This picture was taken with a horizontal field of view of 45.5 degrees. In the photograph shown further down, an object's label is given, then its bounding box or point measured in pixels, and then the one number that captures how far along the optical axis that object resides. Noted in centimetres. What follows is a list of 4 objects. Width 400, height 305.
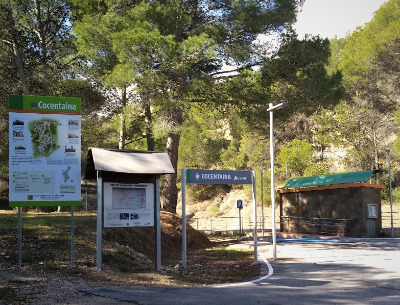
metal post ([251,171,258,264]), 1345
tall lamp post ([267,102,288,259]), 1480
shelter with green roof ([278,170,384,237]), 2602
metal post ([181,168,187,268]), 1246
